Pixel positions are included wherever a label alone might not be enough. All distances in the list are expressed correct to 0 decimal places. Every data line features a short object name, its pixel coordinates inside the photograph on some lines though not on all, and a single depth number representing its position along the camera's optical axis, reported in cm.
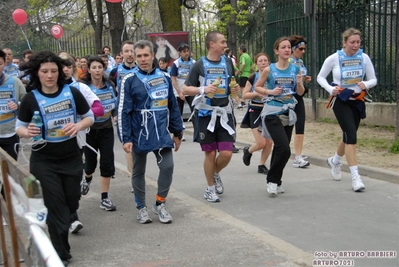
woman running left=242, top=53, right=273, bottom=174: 865
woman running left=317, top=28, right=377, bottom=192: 744
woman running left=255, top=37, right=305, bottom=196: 720
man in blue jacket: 623
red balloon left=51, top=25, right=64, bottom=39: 2300
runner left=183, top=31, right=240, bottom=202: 700
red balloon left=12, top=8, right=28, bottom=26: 2002
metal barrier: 270
